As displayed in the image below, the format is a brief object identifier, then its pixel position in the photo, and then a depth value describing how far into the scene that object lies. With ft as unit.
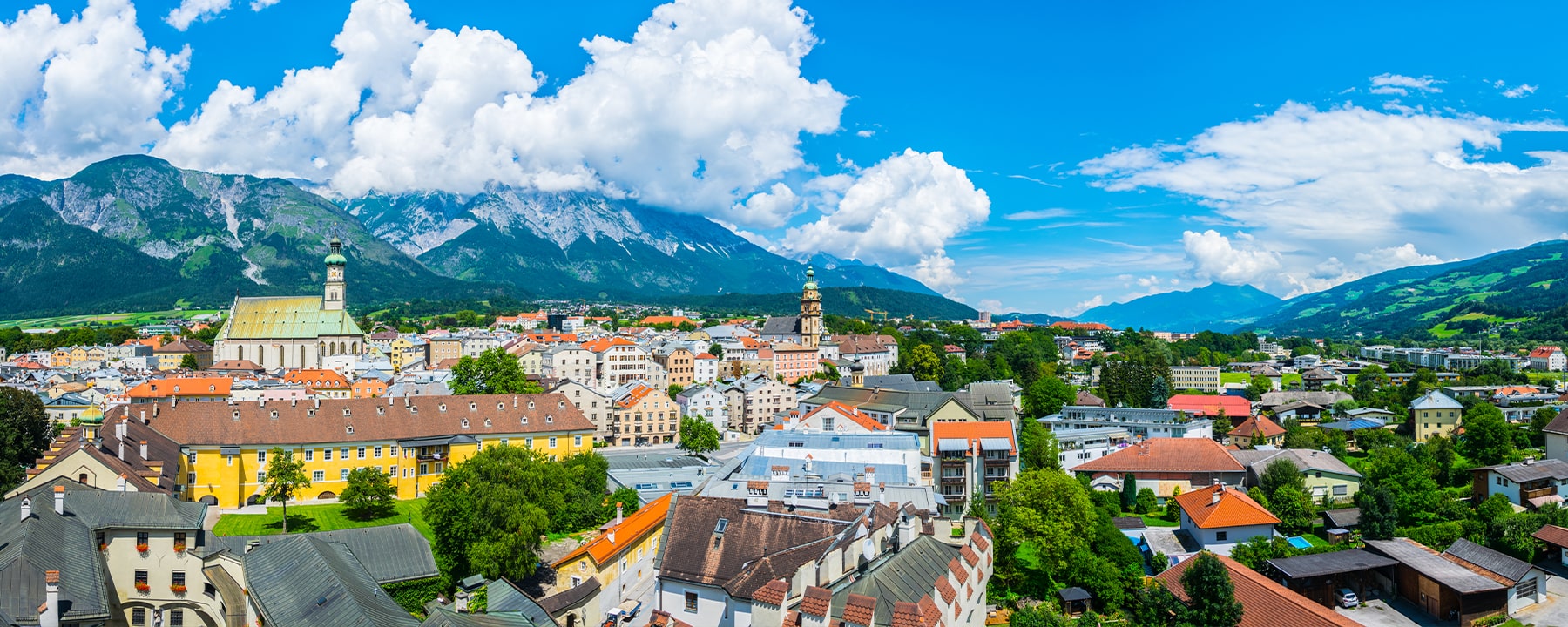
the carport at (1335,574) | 127.95
